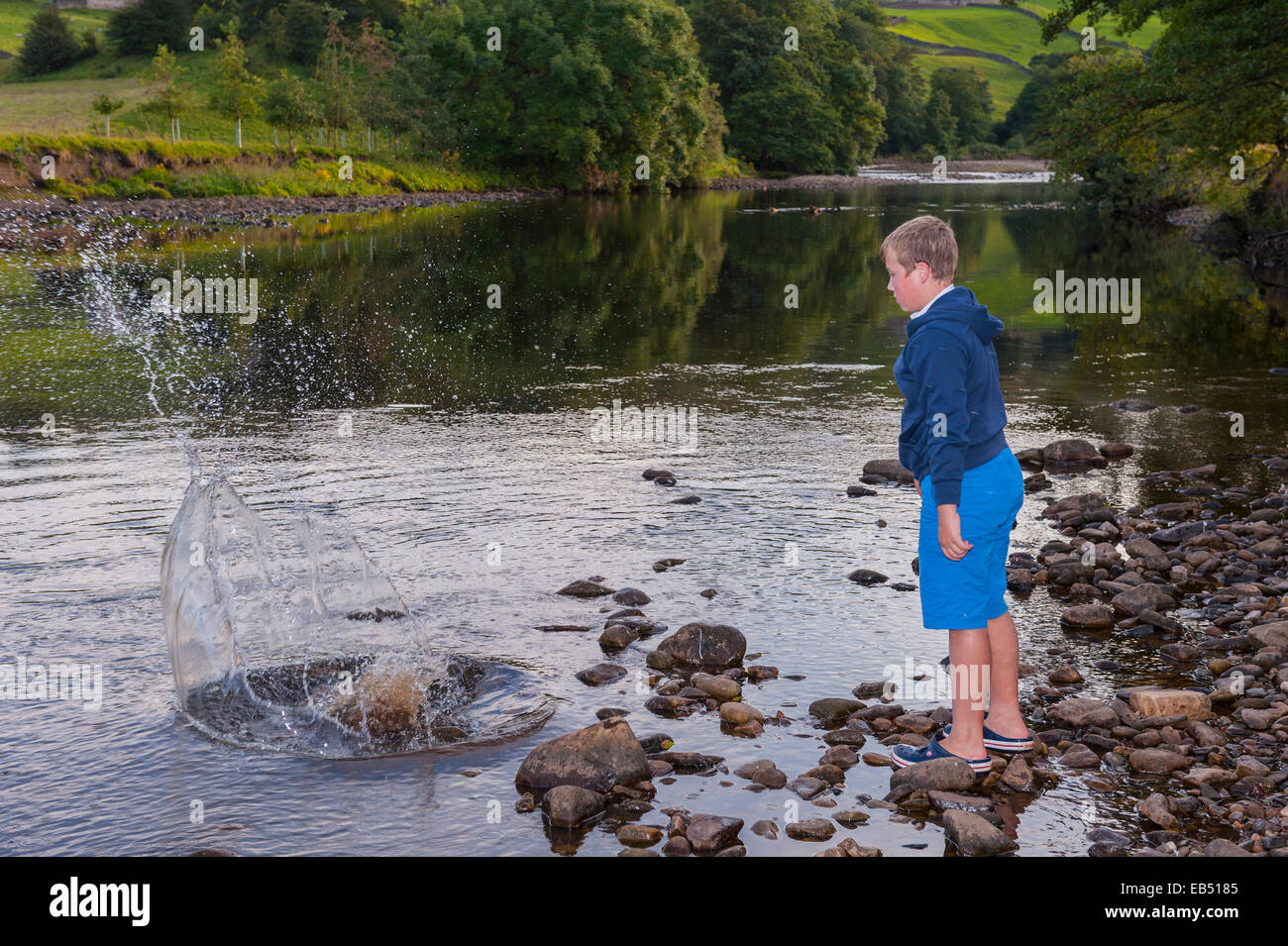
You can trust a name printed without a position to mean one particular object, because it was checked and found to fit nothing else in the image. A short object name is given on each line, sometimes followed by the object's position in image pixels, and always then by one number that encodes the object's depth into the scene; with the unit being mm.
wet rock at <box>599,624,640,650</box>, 8742
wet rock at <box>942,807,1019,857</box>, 5988
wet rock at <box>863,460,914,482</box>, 13461
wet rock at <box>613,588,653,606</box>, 9617
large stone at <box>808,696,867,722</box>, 7574
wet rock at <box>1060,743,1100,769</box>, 6930
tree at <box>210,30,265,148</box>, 68375
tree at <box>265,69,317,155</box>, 69750
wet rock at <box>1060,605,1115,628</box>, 9242
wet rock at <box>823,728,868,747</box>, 7180
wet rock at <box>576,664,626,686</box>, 8211
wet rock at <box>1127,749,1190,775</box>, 6805
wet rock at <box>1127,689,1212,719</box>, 7453
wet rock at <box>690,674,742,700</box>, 7859
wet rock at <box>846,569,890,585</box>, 10148
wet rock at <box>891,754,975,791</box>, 6609
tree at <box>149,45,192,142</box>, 65438
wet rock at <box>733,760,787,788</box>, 6711
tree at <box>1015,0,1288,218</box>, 26000
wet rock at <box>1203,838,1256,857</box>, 5734
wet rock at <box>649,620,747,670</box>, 8367
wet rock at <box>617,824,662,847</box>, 6113
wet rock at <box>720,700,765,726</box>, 7488
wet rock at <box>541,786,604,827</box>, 6344
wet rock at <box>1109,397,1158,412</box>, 18016
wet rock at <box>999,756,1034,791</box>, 6676
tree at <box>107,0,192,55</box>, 98562
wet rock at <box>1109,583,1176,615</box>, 9445
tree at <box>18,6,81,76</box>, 94812
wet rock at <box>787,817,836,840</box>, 6137
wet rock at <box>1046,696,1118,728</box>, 7387
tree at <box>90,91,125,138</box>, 63750
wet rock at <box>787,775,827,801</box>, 6594
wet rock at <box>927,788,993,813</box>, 6445
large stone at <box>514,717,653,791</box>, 6664
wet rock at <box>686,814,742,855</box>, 5996
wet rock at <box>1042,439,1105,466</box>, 14430
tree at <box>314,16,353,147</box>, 75750
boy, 6328
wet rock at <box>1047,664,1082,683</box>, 8156
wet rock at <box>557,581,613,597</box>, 9820
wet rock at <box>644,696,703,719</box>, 7707
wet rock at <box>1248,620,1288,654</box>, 8508
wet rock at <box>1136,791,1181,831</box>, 6176
